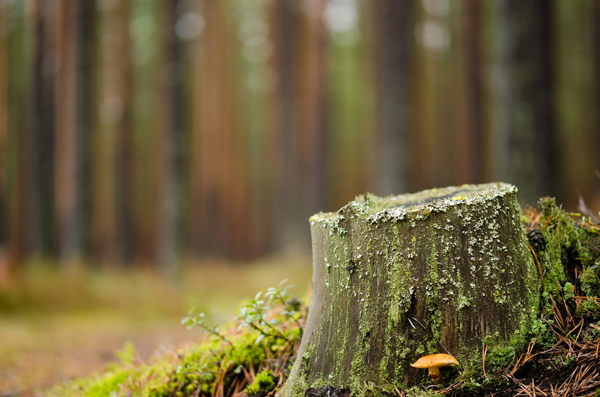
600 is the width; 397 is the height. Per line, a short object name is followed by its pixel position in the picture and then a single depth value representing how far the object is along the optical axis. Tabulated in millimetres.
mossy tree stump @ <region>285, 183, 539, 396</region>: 1590
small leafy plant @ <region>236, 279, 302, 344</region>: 1940
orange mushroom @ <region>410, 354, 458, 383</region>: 1414
